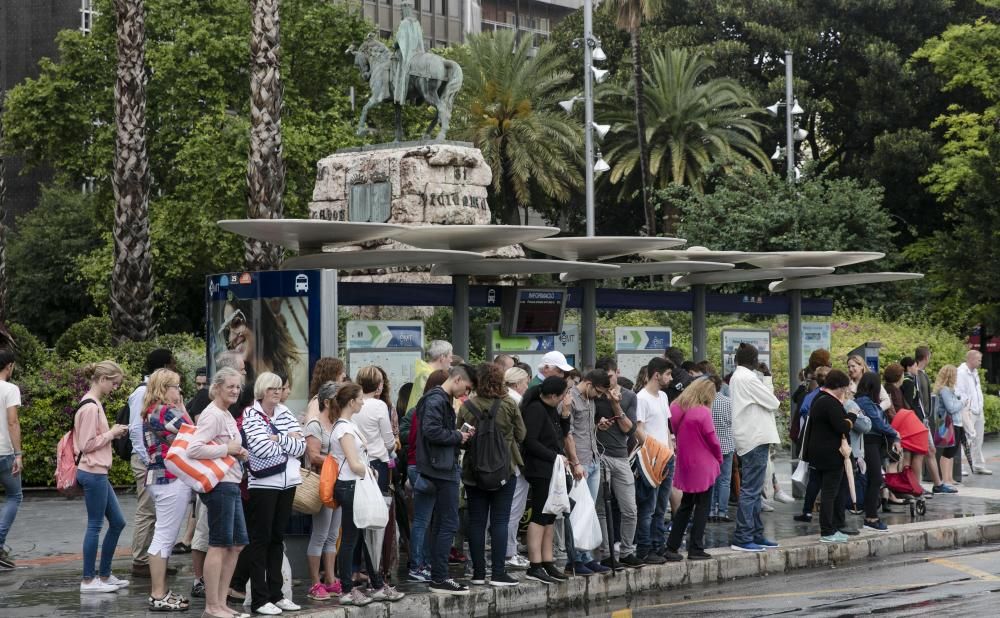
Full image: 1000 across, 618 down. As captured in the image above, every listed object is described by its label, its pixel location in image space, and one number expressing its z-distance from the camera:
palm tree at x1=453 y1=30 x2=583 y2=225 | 45.25
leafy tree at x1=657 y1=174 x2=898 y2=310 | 34.28
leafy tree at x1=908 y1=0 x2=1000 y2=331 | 38.06
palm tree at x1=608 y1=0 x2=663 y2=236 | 41.00
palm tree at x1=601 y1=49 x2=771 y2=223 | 45.53
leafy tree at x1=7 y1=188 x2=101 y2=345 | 53.50
